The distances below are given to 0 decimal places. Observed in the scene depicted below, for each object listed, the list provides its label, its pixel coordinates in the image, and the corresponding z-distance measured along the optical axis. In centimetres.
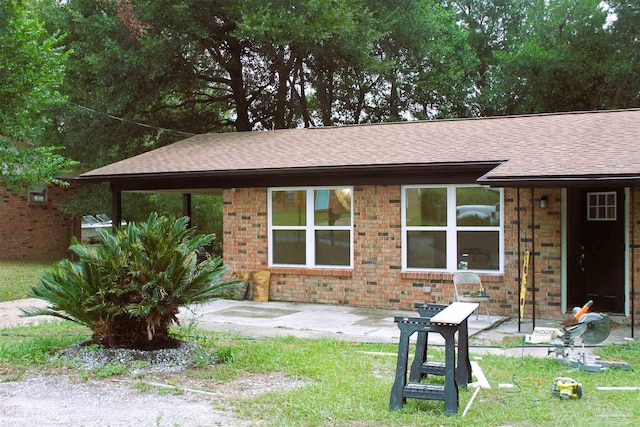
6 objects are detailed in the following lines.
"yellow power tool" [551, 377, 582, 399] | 591
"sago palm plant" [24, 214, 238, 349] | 716
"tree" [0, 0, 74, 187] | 1288
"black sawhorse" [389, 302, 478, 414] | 549
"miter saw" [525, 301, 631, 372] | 715
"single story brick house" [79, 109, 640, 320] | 1100
